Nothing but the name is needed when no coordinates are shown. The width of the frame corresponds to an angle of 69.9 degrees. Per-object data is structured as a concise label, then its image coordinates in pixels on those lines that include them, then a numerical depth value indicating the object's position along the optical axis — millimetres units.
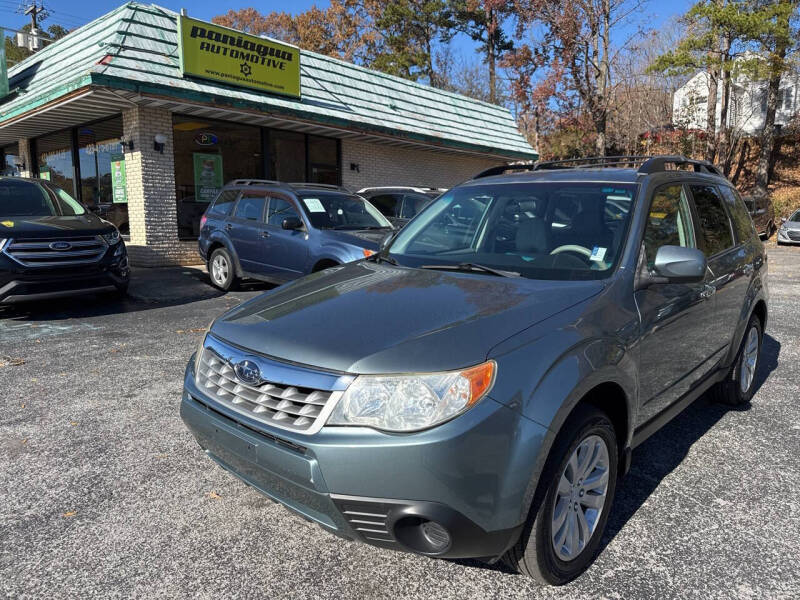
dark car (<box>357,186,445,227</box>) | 11172
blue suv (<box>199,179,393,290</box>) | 7867
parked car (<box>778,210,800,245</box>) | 19734
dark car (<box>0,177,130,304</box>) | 6777
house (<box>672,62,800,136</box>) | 28972
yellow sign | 11492
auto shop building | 11195
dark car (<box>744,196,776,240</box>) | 20408
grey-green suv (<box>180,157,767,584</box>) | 1912
